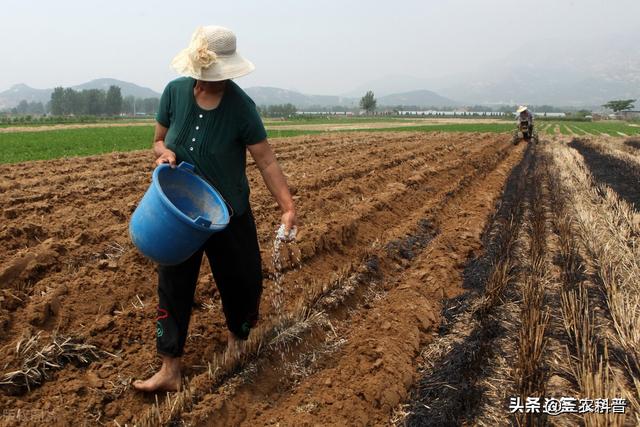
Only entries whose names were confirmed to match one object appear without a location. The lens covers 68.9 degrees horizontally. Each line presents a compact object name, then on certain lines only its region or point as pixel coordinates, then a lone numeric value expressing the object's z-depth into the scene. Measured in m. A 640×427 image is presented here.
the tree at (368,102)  110.56
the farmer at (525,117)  19.54
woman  2.53
